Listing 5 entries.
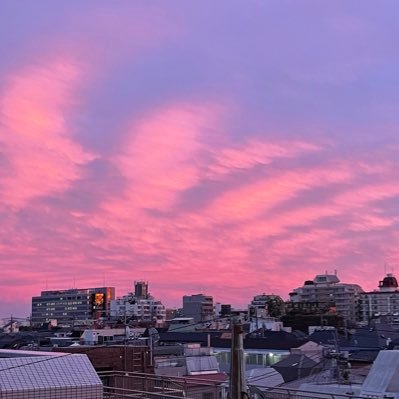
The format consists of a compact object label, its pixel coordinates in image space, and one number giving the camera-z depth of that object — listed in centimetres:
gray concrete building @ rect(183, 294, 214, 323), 16822
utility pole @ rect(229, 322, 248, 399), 1137
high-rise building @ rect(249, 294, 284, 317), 13746
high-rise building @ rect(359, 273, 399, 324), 17688
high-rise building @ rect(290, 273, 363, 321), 17742
